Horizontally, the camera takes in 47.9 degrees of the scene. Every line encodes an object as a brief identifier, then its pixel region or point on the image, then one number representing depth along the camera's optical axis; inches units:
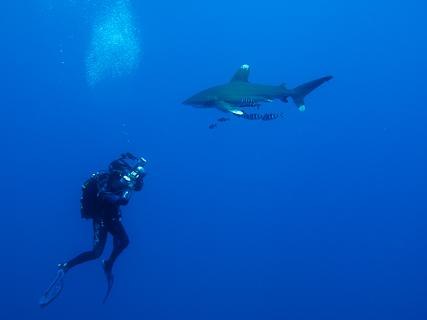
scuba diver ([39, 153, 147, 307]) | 314.3
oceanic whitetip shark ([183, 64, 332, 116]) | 368.5
